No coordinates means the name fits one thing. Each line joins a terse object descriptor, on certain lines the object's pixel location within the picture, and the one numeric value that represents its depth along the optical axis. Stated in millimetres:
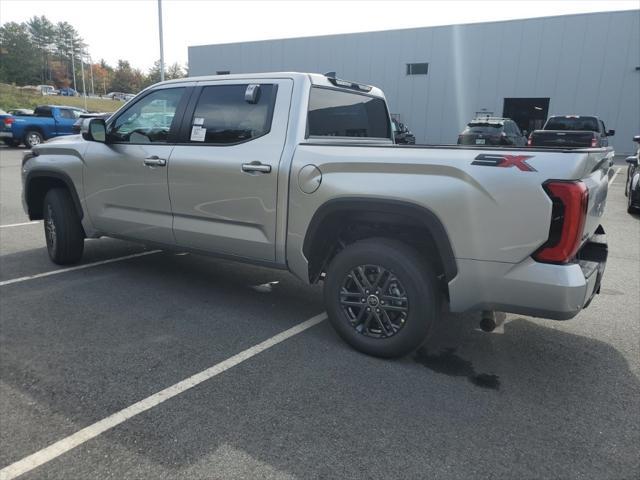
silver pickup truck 2738
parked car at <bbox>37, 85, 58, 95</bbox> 78412
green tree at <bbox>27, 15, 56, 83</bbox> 116631
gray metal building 24844
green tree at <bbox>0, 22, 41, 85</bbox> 82062
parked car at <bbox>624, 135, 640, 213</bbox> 9328
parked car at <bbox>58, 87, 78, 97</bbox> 89781
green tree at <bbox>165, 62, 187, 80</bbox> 108125
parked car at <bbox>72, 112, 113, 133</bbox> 19928
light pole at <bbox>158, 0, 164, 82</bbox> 24172
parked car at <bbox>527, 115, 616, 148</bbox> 12383
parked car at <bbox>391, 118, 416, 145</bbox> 21625
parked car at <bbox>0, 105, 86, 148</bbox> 19484
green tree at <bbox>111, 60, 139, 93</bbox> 112188
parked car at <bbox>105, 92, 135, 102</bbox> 80262
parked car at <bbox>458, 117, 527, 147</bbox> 14922
